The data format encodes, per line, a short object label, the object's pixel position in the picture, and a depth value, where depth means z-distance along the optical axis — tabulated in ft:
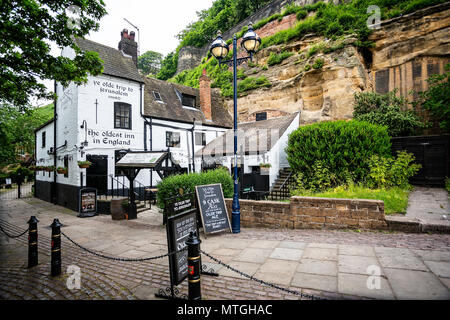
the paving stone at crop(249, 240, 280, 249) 17.69
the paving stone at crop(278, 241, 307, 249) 17.21
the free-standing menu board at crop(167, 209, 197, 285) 10.87
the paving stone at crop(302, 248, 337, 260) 14.81
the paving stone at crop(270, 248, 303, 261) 15.18
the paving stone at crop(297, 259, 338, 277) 12.73
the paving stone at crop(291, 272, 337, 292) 11.11
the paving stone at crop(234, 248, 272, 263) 15.23
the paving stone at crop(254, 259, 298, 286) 12.16
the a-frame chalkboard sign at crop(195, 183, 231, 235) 21.63
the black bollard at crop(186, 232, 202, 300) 9.55
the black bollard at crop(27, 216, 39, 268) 15.88
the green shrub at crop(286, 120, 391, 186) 35.04
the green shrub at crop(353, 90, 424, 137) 44.06
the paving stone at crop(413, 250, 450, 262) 13.42
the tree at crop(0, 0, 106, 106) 19.54
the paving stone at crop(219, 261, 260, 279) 13.09
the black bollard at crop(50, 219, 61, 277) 14.33
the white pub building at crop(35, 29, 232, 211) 42.91
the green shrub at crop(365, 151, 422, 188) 32.19
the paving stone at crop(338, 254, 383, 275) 12.67
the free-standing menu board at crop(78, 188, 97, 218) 35.42
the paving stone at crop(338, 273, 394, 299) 10.16
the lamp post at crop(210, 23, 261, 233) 22.44
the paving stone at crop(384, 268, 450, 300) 9.86
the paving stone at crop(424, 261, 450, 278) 11.64
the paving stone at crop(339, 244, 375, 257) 14.90
